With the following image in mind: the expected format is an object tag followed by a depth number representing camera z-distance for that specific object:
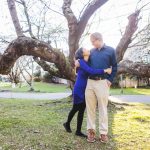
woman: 3.33
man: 3.36
